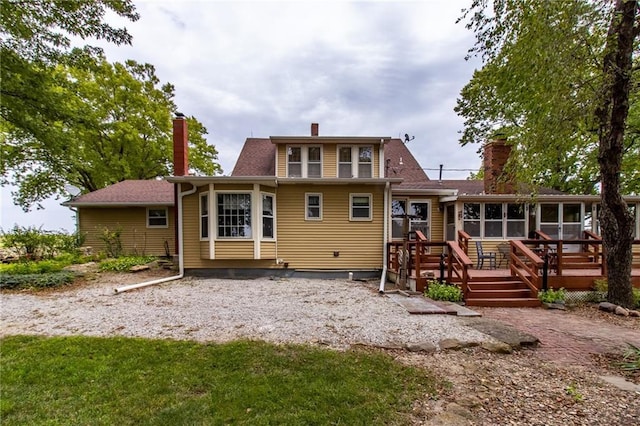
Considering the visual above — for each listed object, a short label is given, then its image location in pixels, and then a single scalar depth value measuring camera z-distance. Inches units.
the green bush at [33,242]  411.8
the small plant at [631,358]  136.6
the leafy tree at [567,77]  177.9
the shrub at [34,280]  288.5
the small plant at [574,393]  109.1
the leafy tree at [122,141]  657.6
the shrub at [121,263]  382.6
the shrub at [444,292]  255.8
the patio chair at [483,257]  375.6
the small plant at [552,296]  259.4
